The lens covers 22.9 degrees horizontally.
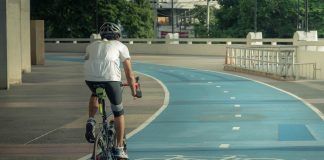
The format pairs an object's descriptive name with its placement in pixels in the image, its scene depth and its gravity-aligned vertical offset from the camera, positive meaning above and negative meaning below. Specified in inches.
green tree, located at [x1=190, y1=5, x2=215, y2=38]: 3734.0 +82.8
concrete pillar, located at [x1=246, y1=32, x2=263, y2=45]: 2442.2 -8.8
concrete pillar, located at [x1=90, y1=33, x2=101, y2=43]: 2893.7 -1.9
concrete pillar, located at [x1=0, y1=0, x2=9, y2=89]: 1082.7 -18.0
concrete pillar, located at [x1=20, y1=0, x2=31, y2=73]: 1476.0 -2.5
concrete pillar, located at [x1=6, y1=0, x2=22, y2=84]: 1173.9 -9.4
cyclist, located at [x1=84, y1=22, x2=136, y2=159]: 380.5 -16.4
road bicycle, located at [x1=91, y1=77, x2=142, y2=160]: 374.3 -46.9
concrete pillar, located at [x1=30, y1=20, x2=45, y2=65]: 1779.0 +1.4
